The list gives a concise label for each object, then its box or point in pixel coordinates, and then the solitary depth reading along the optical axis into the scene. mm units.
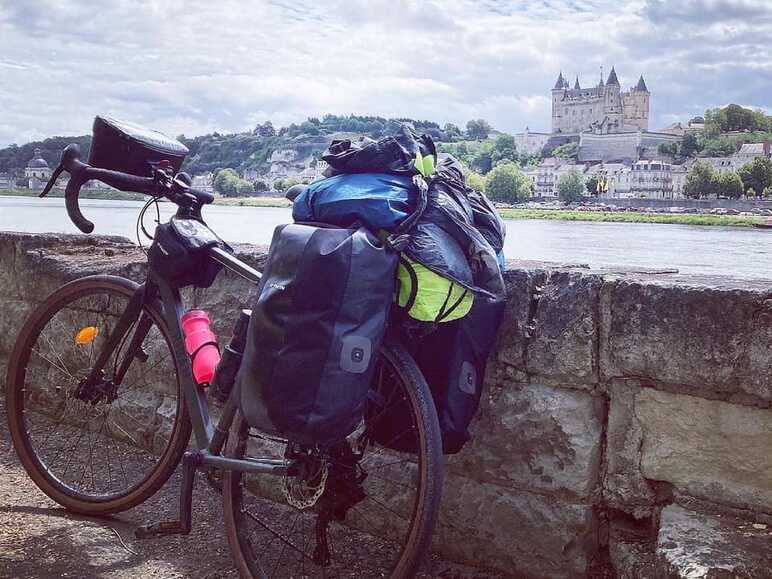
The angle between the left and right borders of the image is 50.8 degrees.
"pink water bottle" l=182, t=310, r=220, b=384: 2447
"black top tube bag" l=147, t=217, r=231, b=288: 2447
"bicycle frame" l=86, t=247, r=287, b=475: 2191
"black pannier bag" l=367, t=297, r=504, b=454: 2047
